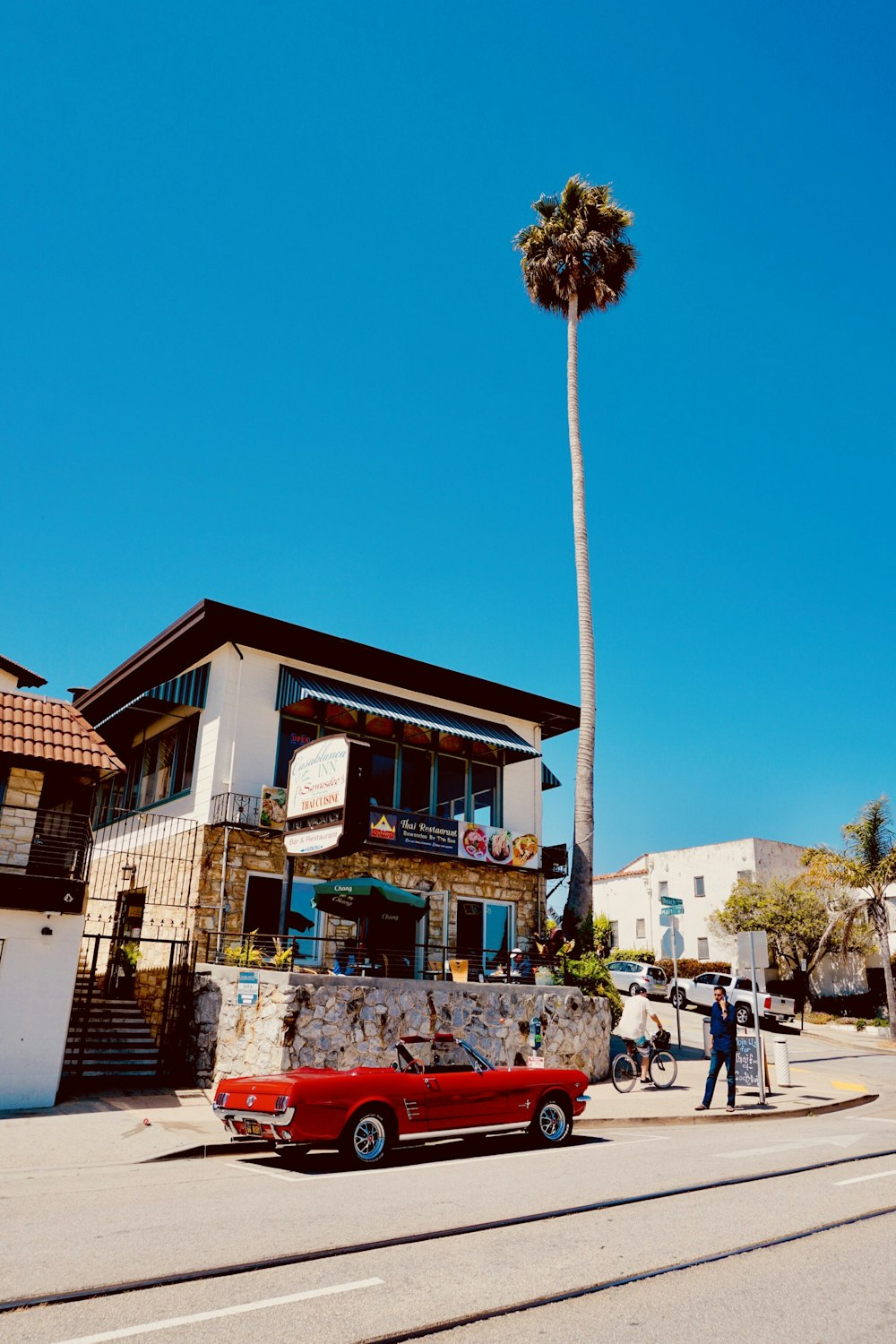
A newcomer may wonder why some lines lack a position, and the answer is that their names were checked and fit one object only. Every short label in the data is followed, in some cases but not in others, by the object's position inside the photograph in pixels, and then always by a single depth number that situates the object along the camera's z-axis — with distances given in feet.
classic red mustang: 30.37
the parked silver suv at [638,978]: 107.76
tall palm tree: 85.76
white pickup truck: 93.30
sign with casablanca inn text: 51.90
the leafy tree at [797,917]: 124.06
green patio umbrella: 56.18
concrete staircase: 53.62
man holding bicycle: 55.98
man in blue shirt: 47.67
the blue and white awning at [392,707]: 66.90
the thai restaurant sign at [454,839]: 68.64
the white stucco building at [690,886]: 141.59
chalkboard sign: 52.65
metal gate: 53.83
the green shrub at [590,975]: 65.67
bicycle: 55.57
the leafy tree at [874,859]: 99.91
